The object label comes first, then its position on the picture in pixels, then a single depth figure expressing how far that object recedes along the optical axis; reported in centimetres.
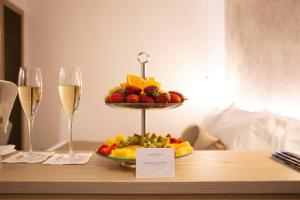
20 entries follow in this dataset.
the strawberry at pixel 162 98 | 90
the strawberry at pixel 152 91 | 93
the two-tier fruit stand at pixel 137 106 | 89
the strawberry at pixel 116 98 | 92
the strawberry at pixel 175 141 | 98
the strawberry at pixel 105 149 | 93
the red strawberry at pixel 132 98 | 90
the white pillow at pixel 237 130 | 212
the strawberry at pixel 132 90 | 94
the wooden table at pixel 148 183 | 79
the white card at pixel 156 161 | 83
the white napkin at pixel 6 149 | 106
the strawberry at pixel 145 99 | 90
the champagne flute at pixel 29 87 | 93
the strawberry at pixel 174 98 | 93
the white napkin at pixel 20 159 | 99
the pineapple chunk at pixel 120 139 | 99
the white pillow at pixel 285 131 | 184
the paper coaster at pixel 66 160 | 97
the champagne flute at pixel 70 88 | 93
